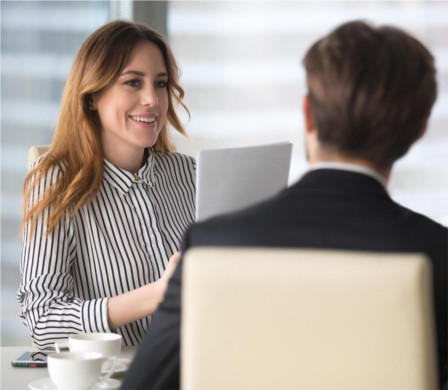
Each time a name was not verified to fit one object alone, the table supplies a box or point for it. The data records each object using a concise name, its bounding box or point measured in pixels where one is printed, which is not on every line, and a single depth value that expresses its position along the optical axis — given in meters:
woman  3.76
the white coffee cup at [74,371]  3.10
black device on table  3.40
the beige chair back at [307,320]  2.77
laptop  3.48
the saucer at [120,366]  3.25
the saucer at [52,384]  3.18
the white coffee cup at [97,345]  3.25
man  2.88
